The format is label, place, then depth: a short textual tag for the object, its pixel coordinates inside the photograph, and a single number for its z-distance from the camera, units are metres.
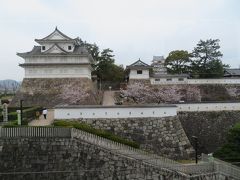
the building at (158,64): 62.06
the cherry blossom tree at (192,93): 42.59
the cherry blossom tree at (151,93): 41.72
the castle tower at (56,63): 38.97
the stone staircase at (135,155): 18.86
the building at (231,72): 52.18
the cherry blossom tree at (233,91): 43.75
